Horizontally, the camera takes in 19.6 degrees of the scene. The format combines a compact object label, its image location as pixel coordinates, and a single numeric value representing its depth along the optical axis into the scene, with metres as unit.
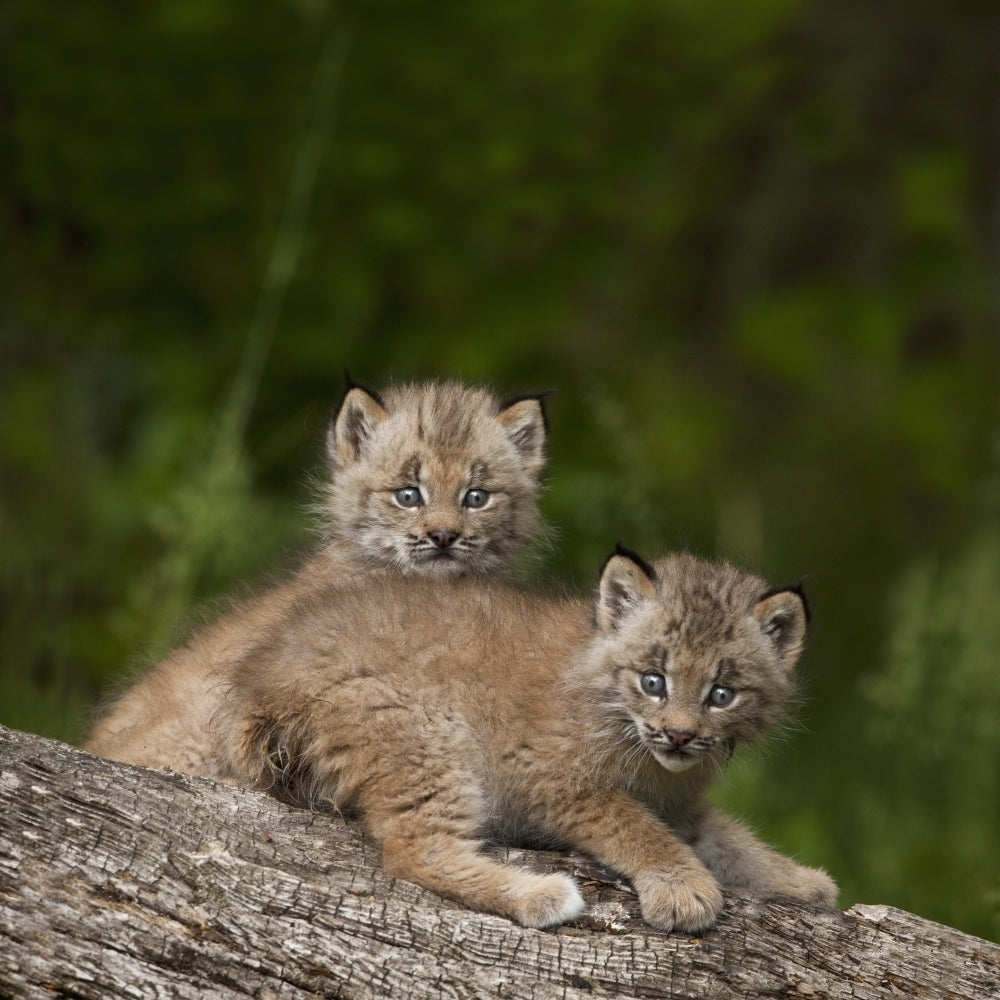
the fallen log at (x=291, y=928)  8.40
